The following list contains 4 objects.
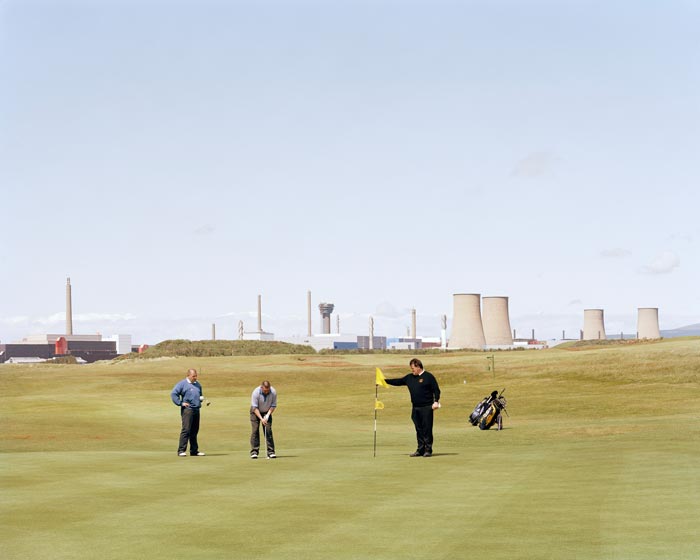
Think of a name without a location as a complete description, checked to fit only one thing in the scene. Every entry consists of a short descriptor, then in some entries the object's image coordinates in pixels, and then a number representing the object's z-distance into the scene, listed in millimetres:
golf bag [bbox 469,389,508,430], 42469
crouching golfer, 30359
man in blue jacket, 31078
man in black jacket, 29516
